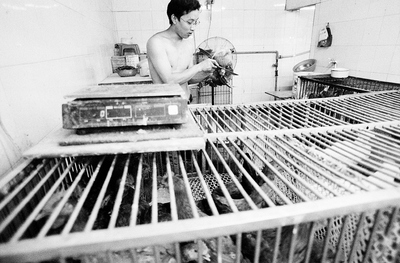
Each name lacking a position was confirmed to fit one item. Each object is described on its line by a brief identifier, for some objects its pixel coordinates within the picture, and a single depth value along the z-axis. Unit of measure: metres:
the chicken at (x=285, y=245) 0.74
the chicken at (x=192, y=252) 0.71
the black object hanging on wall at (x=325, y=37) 3.00
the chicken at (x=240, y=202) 0.91
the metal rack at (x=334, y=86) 2.08
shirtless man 1.63
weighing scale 0.77
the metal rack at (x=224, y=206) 0.45
